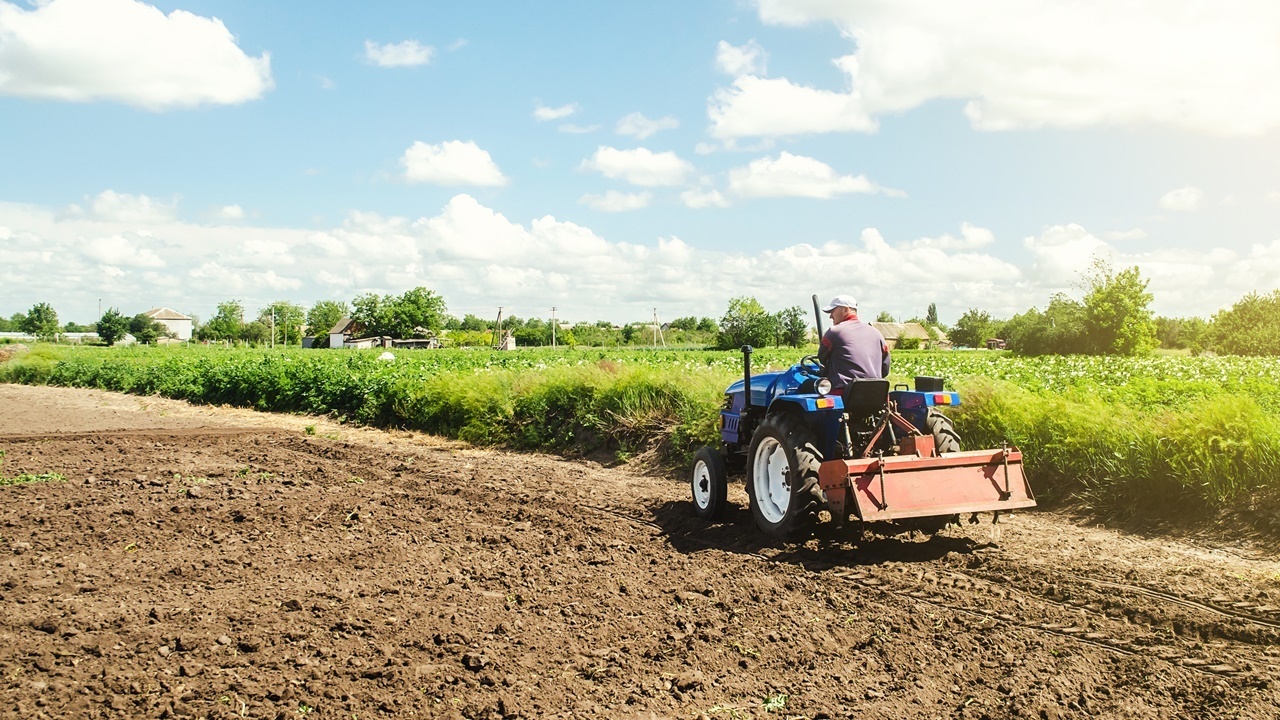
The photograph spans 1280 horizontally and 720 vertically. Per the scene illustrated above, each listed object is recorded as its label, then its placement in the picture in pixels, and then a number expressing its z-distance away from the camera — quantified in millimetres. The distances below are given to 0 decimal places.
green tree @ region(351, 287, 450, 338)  81750
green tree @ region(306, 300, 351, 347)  116875
